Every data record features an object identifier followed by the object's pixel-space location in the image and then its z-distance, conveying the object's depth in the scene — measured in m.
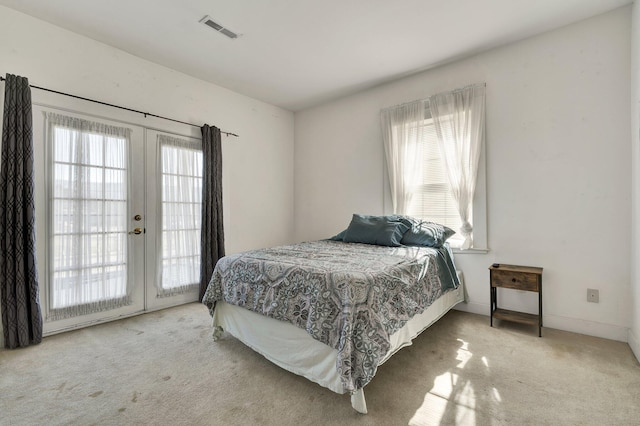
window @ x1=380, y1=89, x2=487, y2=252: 3.07
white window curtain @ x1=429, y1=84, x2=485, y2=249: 3.05
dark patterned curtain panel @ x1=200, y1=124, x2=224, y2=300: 3.62
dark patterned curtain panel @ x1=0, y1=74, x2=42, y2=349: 2.30
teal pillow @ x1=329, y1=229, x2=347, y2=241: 3.56
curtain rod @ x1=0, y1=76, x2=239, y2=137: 2.53
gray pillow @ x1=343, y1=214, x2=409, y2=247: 3.06
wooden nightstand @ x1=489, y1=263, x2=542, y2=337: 2.52
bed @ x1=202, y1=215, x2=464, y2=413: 1.57
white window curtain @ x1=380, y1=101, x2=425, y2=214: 3.47
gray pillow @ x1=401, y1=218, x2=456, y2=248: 2.93
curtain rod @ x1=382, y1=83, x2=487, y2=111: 3.07
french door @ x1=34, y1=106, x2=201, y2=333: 2.61
